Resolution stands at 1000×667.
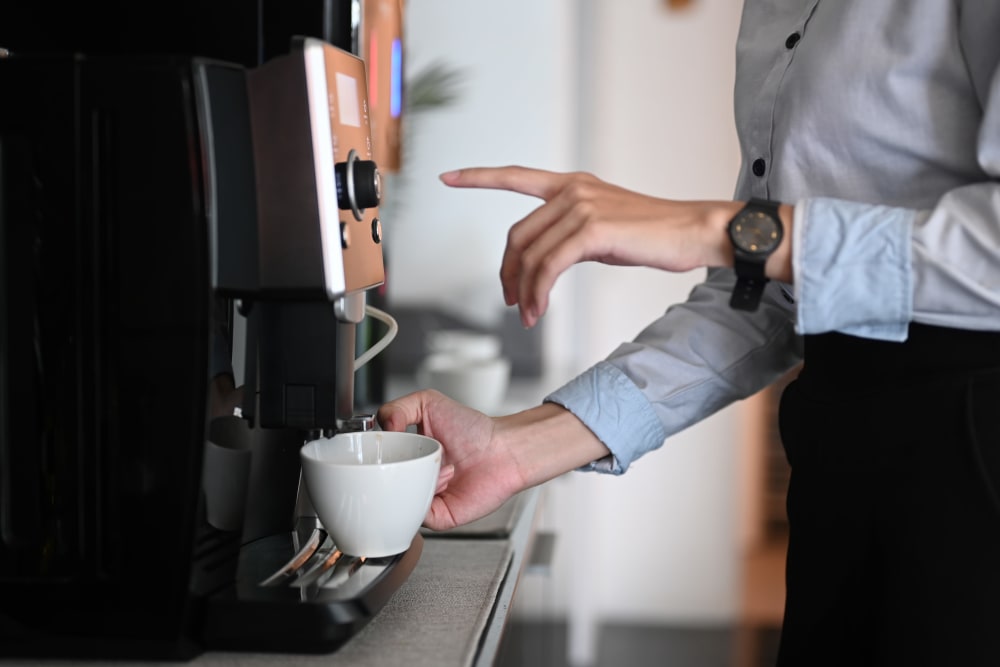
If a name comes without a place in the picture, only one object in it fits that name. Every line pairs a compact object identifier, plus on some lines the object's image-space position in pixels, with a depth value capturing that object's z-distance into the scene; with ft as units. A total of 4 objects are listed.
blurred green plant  7.55
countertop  1.98
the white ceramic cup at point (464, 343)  6.71
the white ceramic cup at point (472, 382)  5.48
